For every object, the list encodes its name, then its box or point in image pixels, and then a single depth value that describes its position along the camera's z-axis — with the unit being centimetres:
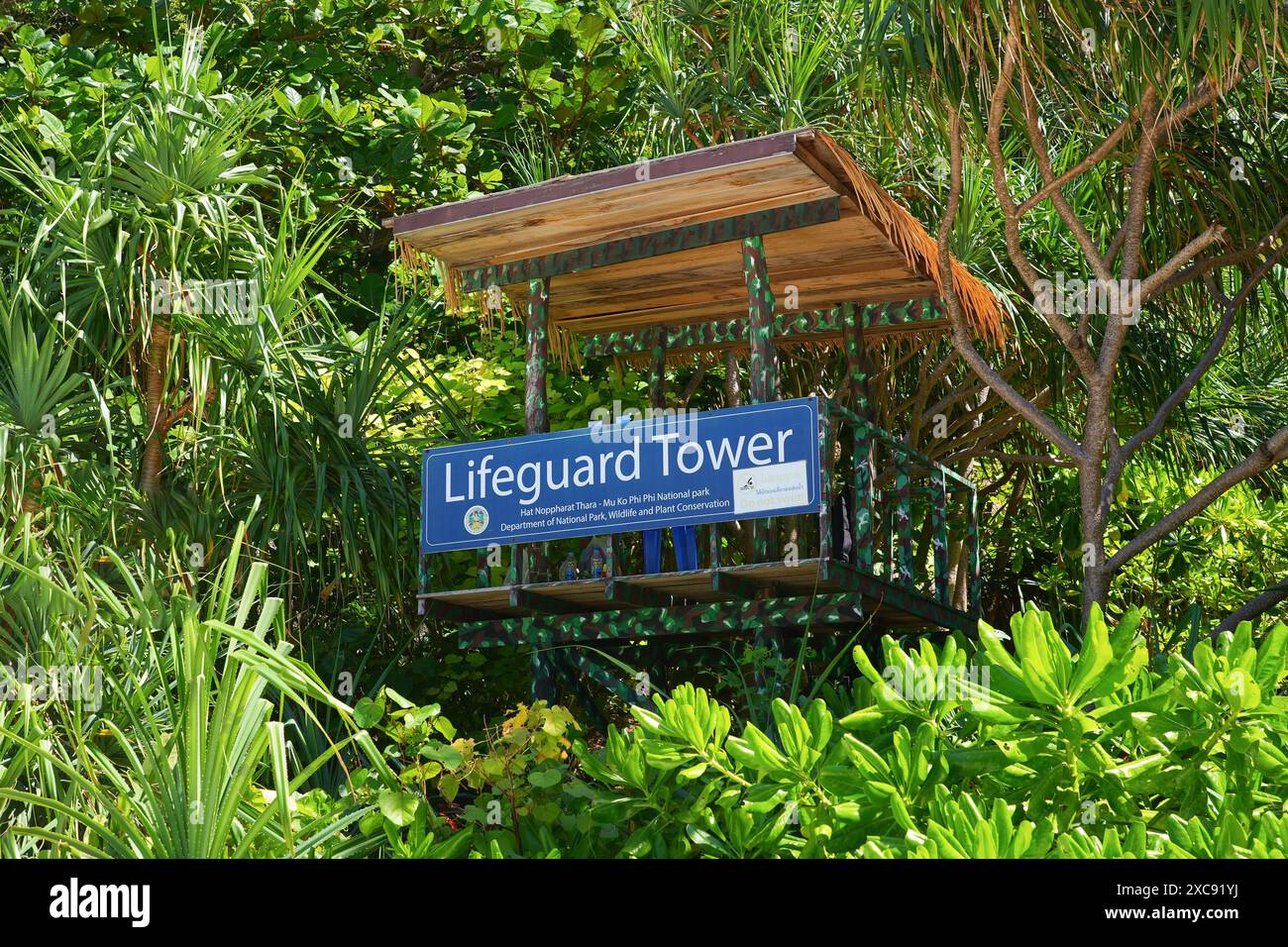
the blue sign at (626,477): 655
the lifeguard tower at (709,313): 684
